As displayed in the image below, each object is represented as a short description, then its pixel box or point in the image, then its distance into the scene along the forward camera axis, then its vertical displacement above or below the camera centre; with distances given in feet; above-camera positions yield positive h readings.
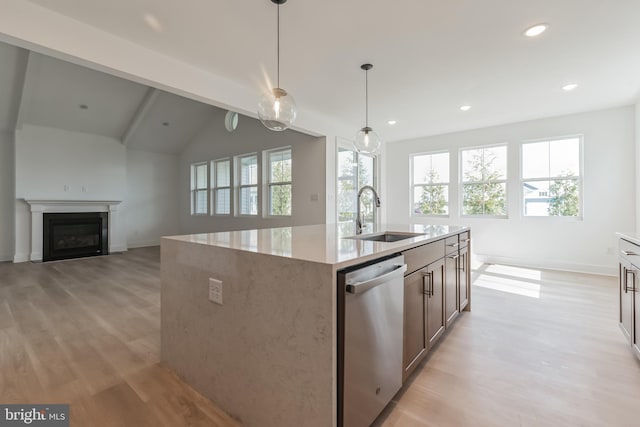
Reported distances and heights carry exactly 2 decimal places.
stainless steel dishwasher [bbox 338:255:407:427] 3.70 -1.76
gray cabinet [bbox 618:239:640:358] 6.21 -1.76
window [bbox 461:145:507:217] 18.10 +2.20
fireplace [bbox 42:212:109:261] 19.36 -1.40
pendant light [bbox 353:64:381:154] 10.94 +2.86
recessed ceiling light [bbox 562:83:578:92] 12.10 +5.45
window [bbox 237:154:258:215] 21.97 +2.37
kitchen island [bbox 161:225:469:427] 3.70 -1.61
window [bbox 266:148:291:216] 19.86 +2.31
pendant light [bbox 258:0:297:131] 7.68 +2.86
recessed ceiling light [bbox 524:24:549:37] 8.26 +5.36
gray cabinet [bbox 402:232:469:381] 5.49 -1.77
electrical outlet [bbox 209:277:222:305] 4.98 -1.31
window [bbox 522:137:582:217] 15.94 +2.16
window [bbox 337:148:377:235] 18.65 +2.34
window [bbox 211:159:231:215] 24.09 +2.43
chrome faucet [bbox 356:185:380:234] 7.75 -0.13
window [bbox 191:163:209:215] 26.20 +2.42
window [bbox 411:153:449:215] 20.22 +2.25
